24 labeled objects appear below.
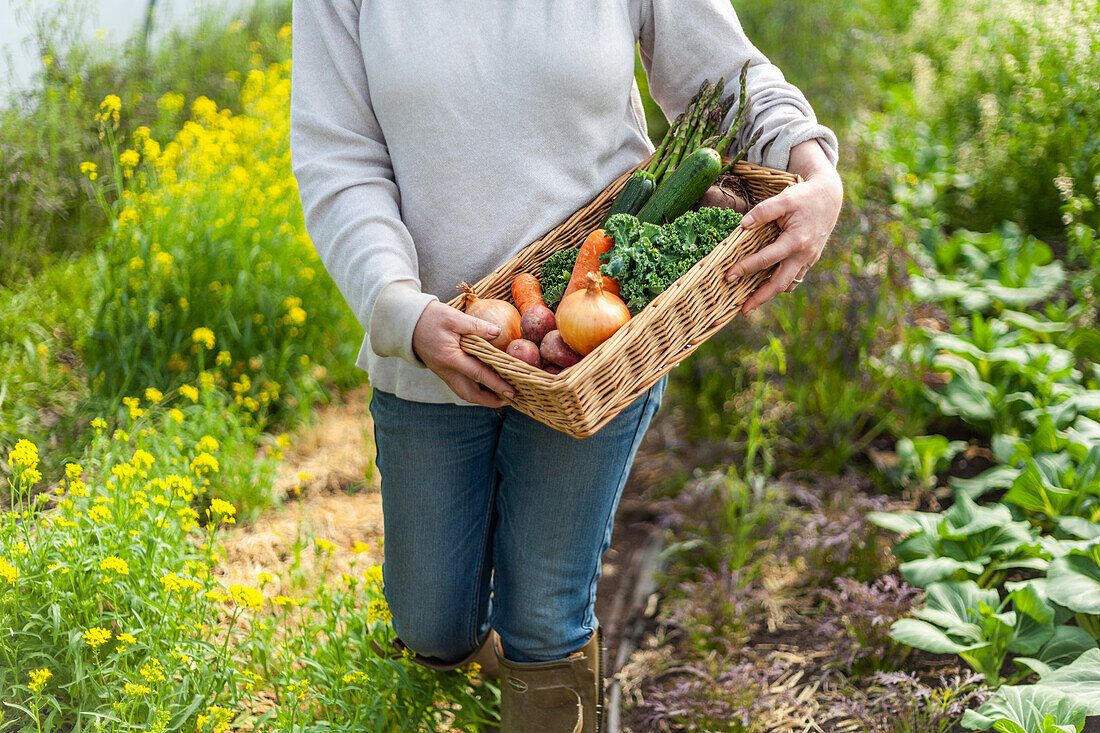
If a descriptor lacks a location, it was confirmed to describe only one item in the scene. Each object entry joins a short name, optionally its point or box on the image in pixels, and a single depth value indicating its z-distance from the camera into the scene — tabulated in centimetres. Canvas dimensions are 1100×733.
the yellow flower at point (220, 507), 207
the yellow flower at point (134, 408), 264
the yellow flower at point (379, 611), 234
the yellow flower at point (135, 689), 177
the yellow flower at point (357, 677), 212
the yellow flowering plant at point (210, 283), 328
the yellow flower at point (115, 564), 190
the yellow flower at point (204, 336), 324
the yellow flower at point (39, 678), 178
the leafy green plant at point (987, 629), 214
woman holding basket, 169
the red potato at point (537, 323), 166
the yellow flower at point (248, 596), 193
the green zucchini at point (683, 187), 178
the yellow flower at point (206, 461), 226
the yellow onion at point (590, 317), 154
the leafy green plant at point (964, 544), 233
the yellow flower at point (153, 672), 183
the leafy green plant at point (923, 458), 292
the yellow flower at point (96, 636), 185
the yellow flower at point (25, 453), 203
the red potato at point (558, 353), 158
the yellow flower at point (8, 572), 186
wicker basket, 147
